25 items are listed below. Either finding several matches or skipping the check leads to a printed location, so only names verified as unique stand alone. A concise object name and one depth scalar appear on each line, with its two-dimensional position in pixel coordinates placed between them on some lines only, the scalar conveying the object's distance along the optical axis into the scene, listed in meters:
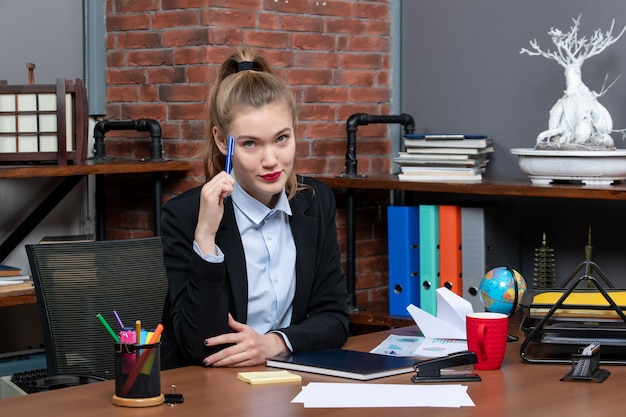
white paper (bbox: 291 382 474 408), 1.67
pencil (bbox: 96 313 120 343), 1.74
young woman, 2.06
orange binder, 3.44
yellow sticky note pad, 1.82
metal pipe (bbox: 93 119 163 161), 3.46
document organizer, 1.98
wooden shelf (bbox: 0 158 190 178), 3.04
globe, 2.19
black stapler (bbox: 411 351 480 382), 1.83
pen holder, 1.67
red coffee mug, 1.90
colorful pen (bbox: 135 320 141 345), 1.71
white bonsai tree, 3.14
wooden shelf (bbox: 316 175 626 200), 2.95
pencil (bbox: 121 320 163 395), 1.67
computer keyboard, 3.00
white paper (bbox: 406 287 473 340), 2.20
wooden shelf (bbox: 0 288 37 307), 3.01
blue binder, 3.57
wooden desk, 1.63
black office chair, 2.31
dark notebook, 1.87
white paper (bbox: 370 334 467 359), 2.05
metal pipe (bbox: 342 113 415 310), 3.65
